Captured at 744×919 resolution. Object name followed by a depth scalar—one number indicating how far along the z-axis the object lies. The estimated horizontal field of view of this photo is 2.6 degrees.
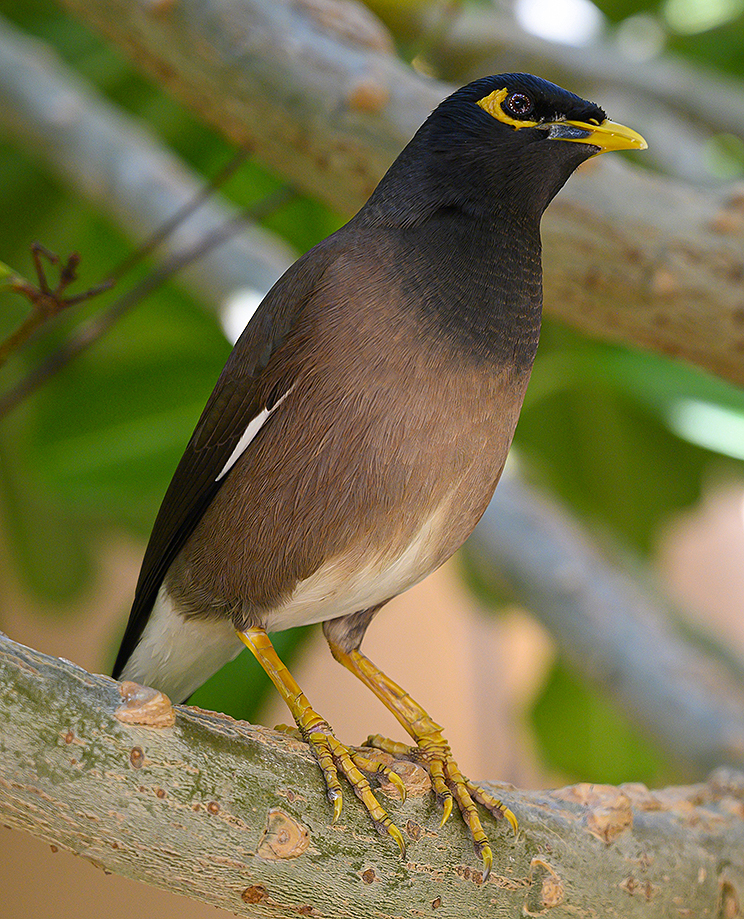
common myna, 3.85
